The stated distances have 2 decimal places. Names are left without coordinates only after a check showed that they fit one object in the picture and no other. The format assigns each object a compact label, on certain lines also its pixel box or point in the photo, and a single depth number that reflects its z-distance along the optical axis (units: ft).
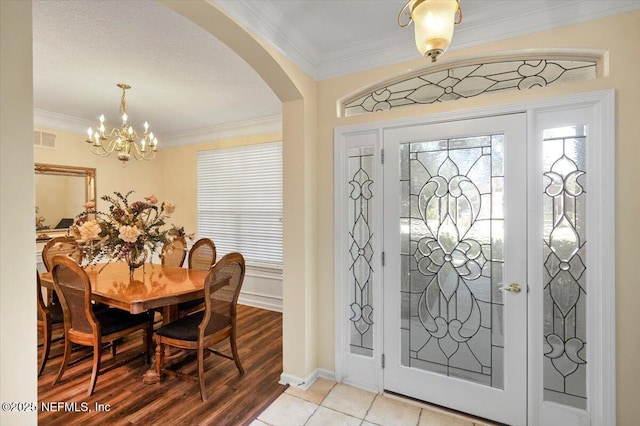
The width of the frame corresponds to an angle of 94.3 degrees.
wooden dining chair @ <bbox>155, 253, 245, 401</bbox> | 7.65
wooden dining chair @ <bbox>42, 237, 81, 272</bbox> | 10.82
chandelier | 9.86
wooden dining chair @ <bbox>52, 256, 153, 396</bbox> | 7.47
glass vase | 9.11
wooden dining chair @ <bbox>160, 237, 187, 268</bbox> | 12.39
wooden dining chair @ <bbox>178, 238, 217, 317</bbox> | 11.11
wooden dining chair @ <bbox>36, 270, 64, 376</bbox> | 8.72
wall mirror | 12.83
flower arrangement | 8.61
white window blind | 14.42
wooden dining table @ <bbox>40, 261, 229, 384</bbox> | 7.69
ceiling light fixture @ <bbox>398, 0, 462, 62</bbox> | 3.58
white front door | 6.51
